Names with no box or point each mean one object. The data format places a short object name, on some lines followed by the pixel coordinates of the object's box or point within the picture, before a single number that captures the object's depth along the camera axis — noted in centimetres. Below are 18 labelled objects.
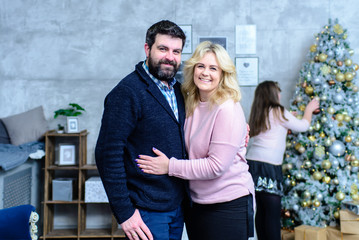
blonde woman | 155
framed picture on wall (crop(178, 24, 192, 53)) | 400
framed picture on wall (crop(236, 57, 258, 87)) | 404
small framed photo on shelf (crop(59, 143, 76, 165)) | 378
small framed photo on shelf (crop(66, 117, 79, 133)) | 376
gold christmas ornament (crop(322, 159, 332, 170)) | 328
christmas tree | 332
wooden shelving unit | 362
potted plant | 371
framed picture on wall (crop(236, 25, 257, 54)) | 402
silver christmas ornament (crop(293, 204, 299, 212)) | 336
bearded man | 145
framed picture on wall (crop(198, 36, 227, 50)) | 402
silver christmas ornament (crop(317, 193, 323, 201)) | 328
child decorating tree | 304
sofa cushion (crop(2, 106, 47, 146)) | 368
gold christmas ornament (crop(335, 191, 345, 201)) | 324
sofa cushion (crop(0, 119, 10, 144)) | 366
